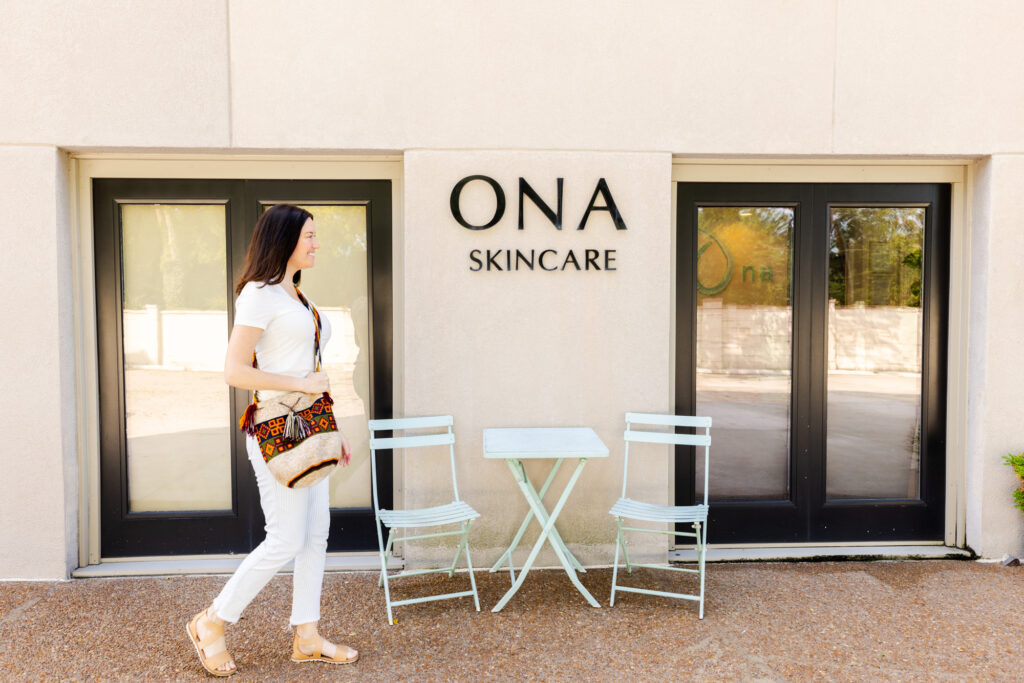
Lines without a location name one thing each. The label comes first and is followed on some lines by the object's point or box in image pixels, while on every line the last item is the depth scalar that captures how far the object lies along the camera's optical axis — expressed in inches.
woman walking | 117.5
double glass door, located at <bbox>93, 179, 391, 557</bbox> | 181.2
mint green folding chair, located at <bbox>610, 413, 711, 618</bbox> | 154.3
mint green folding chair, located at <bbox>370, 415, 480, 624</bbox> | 150.0
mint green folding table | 147.6
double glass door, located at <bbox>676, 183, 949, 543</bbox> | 190.4
